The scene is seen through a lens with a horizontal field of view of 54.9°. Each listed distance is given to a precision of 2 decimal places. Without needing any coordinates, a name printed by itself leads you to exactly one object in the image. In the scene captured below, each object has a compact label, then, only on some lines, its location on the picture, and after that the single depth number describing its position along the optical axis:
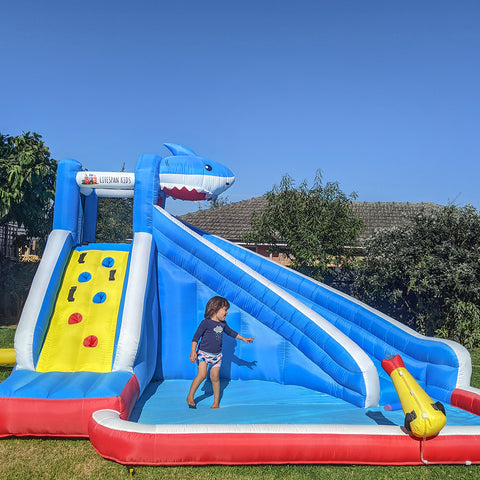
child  4.75
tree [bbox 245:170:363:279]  10.43
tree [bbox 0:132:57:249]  10.47
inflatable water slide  3.76
